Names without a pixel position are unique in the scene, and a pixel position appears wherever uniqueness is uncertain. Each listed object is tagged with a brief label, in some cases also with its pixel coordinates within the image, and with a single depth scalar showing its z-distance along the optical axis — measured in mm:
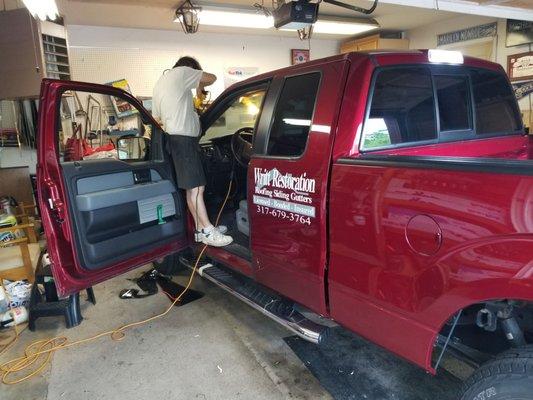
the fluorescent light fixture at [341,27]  5877
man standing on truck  2959
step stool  2918
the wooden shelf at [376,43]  6770
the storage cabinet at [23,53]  4277
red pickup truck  1284
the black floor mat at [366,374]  2061
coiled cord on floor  2443
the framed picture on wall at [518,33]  5168
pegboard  5785
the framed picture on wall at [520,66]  5304
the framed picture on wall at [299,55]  7347
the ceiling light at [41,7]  3008
